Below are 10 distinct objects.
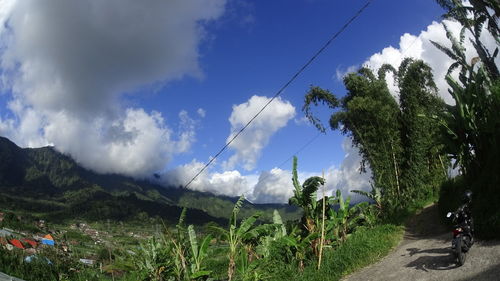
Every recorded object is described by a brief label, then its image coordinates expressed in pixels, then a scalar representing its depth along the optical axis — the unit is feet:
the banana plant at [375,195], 45.14
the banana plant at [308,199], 35.55
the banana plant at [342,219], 36.13
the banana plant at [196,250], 28.17
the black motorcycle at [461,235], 22.62
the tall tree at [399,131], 47.88
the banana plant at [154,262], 29.30
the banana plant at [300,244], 31.53
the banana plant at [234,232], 27.91
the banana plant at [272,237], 34.04
